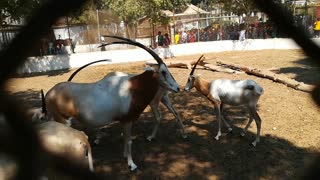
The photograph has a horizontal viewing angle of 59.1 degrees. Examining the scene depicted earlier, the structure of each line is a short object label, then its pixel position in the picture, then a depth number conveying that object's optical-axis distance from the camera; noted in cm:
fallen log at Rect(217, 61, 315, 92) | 787
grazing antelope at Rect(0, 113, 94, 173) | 311
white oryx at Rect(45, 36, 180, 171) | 426
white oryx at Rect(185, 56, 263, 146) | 499
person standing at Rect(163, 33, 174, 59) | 1581
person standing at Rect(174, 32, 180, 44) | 1898
